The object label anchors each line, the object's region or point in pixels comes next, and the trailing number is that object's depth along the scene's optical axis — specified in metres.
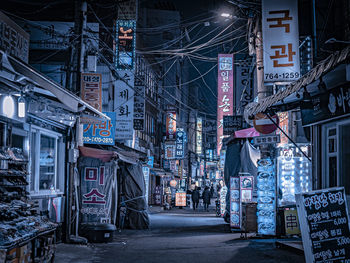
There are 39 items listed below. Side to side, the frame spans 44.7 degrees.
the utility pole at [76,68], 14.56
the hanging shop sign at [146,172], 33.69
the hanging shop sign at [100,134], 18.66
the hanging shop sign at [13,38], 9.41
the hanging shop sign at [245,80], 26.16
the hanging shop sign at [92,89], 15.98
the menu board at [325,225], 7.41
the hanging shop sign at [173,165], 49.77
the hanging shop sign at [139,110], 28.23
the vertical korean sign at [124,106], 23.34
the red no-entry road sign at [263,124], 13.40
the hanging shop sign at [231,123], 24.31
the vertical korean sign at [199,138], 69.12
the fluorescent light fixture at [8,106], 9.38
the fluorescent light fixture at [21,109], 10.28
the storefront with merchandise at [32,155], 7.56
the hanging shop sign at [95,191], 15.88
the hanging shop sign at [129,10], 22.36
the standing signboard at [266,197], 14.85
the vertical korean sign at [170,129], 45.16
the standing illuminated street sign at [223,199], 24.79
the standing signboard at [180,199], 40.56
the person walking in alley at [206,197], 37.89
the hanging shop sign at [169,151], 45.84
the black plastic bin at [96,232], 14.74
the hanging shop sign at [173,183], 43.71
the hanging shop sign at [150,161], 37.38
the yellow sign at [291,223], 14.15
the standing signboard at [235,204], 18.41
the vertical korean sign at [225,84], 27.42
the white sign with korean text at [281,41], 12.66
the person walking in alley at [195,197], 39.41
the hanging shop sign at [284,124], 18.14
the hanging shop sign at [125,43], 20.70
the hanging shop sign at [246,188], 18.25
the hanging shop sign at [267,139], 14.66
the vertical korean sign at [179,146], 45.72
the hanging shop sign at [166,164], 48.11
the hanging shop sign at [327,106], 8.50
